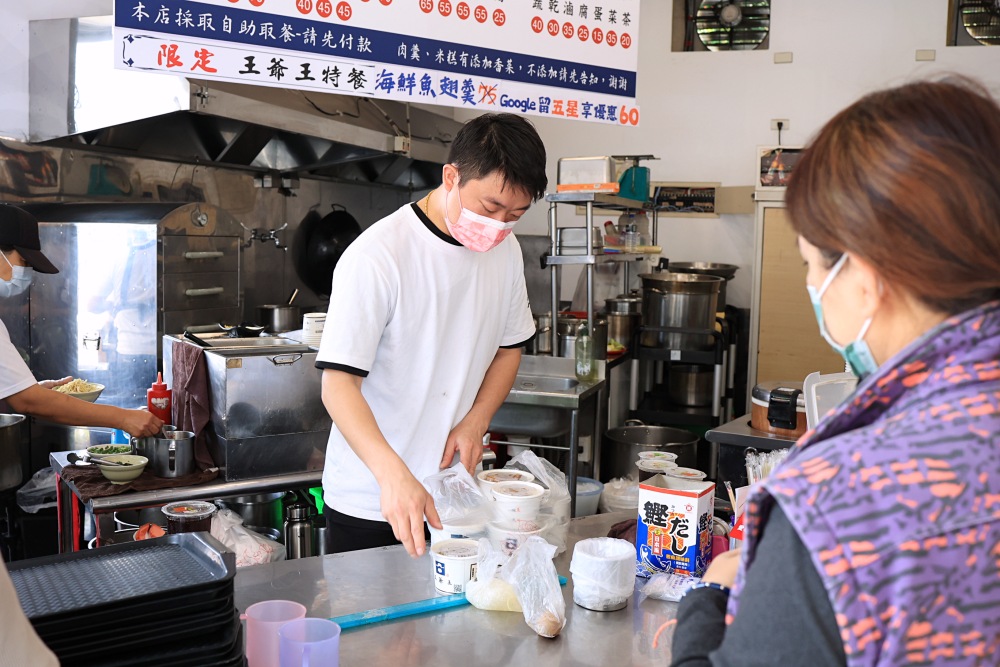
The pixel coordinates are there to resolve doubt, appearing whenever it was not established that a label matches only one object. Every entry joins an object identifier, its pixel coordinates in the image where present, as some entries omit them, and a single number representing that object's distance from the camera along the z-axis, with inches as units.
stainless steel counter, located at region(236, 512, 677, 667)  56.5
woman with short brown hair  30.7
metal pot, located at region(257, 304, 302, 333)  212.8
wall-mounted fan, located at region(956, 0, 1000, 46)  272.5
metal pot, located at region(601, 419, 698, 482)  198.1
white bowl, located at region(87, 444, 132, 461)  123.5
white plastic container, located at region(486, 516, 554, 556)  67.7
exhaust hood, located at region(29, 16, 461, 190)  179.6
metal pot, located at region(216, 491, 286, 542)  130.8
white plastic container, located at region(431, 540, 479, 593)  64.6
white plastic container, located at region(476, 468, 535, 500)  73.9
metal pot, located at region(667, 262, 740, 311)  276.8
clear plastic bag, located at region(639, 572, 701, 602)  65.0
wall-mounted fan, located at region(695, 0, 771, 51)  292.2
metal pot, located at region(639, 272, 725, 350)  223.9
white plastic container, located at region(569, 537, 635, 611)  62.5
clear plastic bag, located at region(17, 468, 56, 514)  147.1
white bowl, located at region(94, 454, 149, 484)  114.5
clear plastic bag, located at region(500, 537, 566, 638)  59.1
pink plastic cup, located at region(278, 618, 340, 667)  50.1
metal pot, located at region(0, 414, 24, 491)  140.2
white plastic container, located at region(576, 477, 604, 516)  143.6
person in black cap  117.6
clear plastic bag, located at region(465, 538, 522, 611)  62.1
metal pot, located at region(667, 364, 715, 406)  238.8
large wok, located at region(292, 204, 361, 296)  275.1
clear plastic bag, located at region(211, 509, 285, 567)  112.5
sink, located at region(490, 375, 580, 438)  171.6
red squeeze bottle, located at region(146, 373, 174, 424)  129.7
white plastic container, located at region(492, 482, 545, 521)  68.1
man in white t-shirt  80.7
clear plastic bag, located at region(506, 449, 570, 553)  72.9
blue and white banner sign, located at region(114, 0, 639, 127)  96.2
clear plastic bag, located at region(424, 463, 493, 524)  70.6
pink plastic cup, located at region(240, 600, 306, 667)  52.7
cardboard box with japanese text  66.0
